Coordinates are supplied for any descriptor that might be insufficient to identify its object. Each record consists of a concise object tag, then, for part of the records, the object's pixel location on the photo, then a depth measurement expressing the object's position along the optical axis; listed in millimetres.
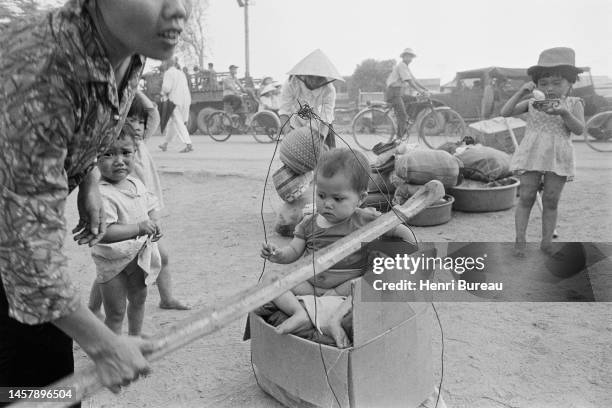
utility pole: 9408
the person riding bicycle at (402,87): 8789
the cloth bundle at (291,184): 4055
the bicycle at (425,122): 8891
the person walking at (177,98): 8570
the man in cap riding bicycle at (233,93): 13711
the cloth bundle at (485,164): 4805
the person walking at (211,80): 15547
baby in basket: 2104
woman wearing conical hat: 4602
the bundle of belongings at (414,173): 4371
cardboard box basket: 1689
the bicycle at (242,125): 10734
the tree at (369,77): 27819
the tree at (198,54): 16109
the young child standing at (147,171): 2553
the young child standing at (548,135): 3301
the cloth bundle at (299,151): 3945
